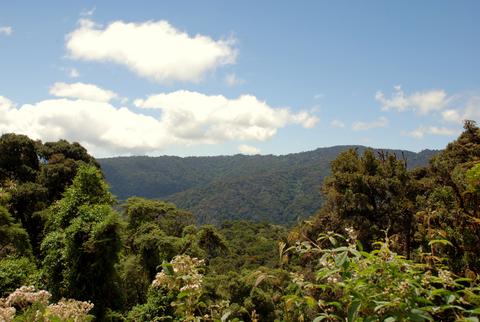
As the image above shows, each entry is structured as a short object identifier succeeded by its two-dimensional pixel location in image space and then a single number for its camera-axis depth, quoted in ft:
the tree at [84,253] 37.73
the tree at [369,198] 52.90
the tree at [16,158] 81.46
